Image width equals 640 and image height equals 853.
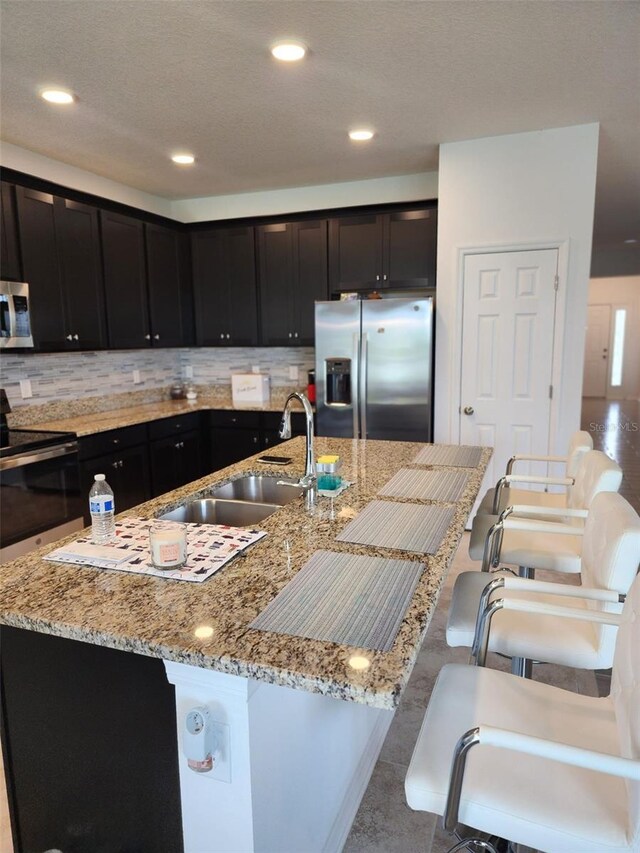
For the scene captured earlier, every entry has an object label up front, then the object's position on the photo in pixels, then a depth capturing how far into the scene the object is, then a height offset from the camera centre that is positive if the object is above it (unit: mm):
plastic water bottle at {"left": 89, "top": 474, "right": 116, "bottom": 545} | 1486 -417
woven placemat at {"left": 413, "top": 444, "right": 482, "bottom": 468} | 2399 -462
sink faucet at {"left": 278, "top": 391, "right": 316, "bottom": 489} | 1954 -312
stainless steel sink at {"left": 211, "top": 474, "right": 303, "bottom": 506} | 2232 -546
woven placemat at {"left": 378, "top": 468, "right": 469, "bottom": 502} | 1945 -490
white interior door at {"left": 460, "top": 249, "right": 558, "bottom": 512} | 3627 +17
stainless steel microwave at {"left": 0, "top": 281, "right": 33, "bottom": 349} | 3143 +257
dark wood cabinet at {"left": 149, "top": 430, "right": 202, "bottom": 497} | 4227 -833
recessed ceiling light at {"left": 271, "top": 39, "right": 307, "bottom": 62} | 2303 +1308
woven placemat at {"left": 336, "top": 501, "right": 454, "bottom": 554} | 1500 -507
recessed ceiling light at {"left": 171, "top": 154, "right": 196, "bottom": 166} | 3726 +1368
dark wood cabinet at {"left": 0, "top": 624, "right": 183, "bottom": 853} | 1157 -871
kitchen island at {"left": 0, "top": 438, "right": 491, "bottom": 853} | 942 -525
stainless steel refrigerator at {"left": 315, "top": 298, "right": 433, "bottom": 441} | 3811 -90
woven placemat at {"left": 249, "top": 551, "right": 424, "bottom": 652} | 1036 -519
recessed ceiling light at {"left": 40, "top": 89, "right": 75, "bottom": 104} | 2689 +1308
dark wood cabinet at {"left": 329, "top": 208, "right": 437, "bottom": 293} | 4188 +824
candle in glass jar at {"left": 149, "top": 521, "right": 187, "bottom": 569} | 1313 -458
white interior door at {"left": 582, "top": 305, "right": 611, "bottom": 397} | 10891 +41
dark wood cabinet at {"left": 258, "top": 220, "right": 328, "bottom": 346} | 4547 +662
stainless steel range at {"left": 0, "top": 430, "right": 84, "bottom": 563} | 2969 -760
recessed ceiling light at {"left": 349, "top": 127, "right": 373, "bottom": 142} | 3300 +1350
